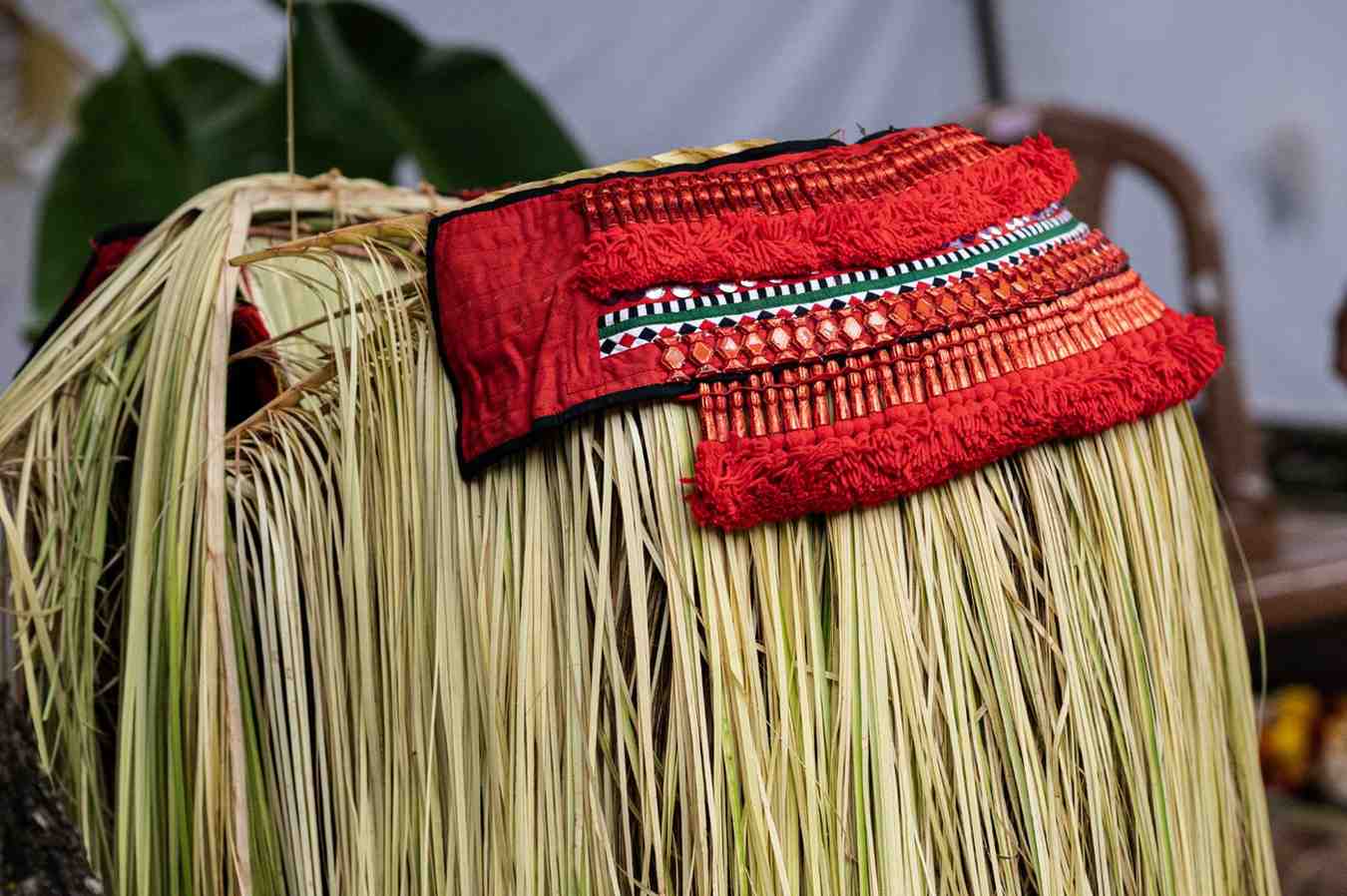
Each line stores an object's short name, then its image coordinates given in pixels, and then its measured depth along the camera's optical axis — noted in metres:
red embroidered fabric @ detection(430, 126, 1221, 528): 2.08
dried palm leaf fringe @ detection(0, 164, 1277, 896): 2.09
